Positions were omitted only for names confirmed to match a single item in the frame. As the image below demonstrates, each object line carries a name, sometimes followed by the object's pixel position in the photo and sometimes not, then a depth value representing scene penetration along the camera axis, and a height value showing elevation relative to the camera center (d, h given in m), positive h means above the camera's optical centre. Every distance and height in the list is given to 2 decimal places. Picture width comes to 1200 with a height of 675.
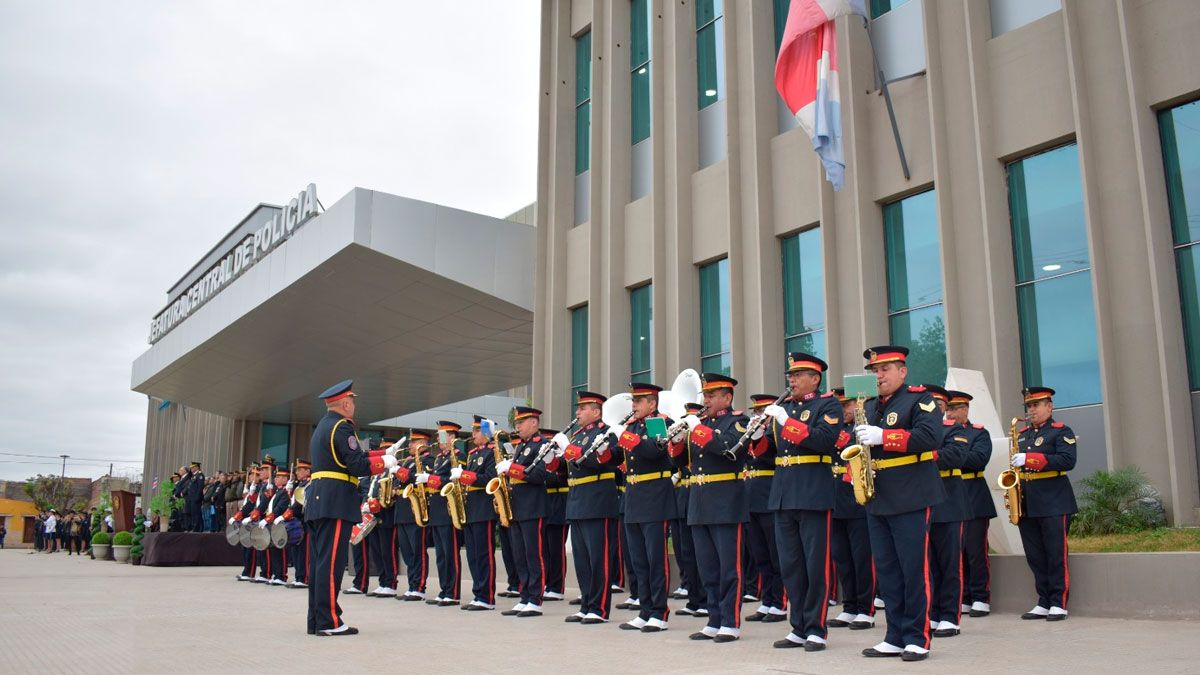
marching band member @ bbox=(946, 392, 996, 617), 8.90 +0.01
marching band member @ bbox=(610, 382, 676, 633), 8.50 +0.14
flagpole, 13.89 +5.53
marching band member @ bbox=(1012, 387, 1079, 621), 8.69 +0.12
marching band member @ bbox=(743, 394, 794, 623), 9.14 -0.12
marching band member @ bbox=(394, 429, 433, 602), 12.36 -0.15
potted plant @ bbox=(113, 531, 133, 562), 25.58 -0.47
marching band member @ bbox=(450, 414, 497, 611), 10.86 -0.03
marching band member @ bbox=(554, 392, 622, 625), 9.18 +0.13
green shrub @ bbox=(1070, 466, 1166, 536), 10.31 +0.14
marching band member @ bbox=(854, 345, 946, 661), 6.66 +0.18
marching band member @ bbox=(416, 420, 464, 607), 11.54 -0.18
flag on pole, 14.13 +6.45
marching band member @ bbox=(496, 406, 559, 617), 10.17 +0.20
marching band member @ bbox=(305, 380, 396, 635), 8.41 +0.21
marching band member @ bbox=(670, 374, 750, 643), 7.76 +0.10
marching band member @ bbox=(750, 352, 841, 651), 7.20 +0.22
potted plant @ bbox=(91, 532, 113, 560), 27.98 -0.46
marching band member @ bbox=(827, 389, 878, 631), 8.57 -0.29
